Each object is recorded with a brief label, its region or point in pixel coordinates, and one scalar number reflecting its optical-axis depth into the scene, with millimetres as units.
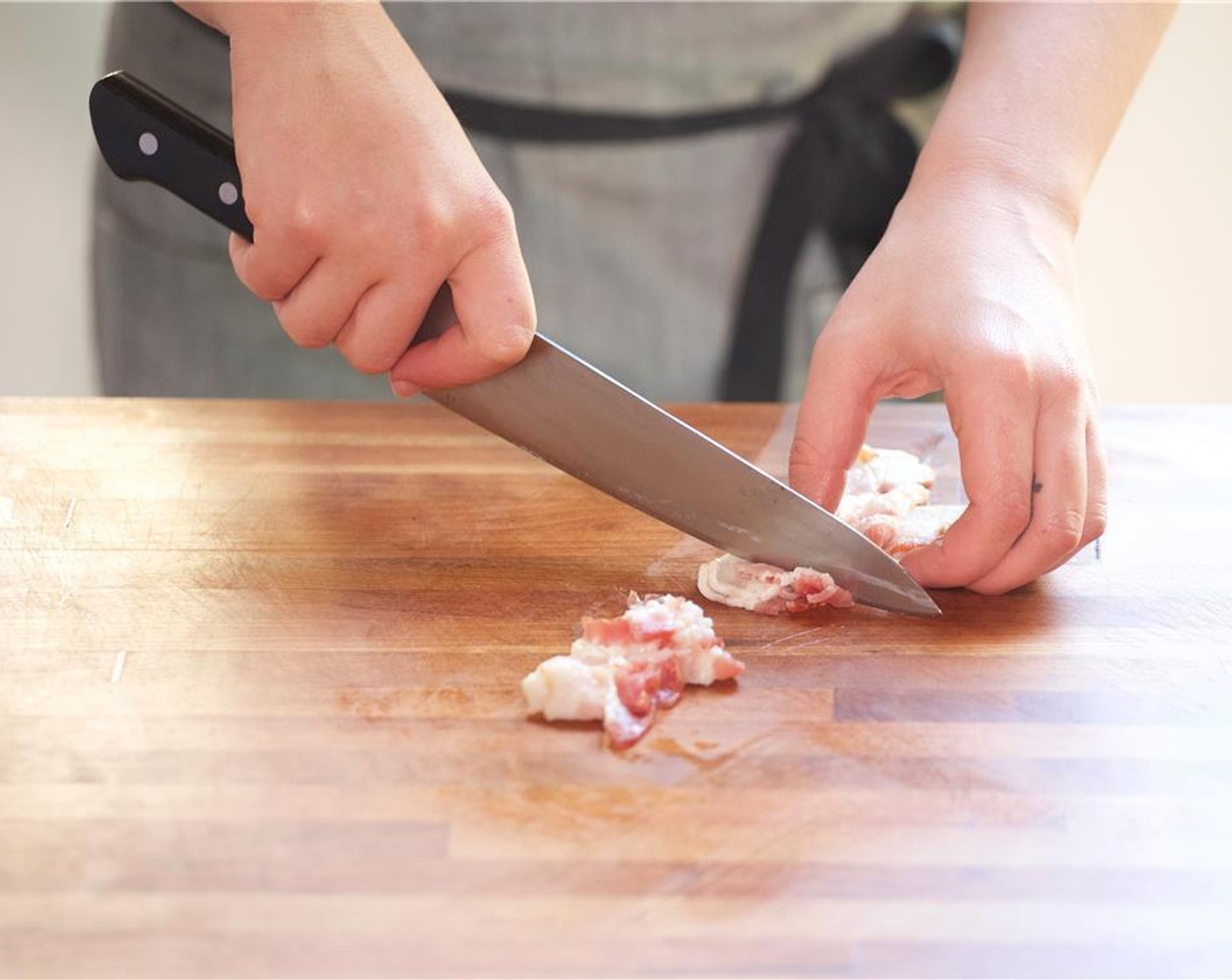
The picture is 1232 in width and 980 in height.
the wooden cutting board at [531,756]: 696
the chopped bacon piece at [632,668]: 767
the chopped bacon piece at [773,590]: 828
